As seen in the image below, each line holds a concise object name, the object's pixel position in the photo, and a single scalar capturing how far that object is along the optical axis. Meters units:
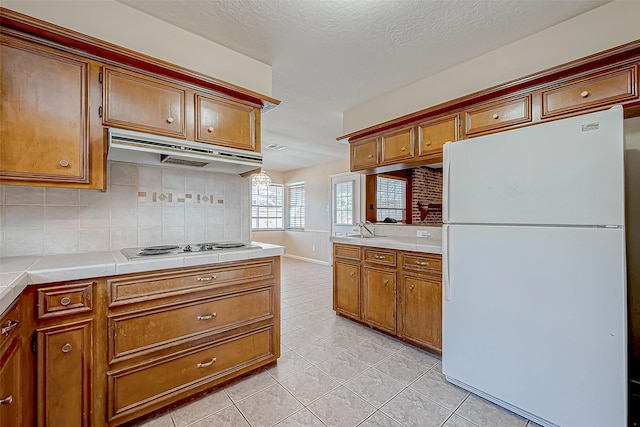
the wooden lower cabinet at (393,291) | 2.30
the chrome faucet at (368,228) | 3.47
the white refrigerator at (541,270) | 1.34
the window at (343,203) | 5.92
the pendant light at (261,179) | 5.52
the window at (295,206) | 7.40
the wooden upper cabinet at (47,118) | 1.42
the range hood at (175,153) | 1.57
